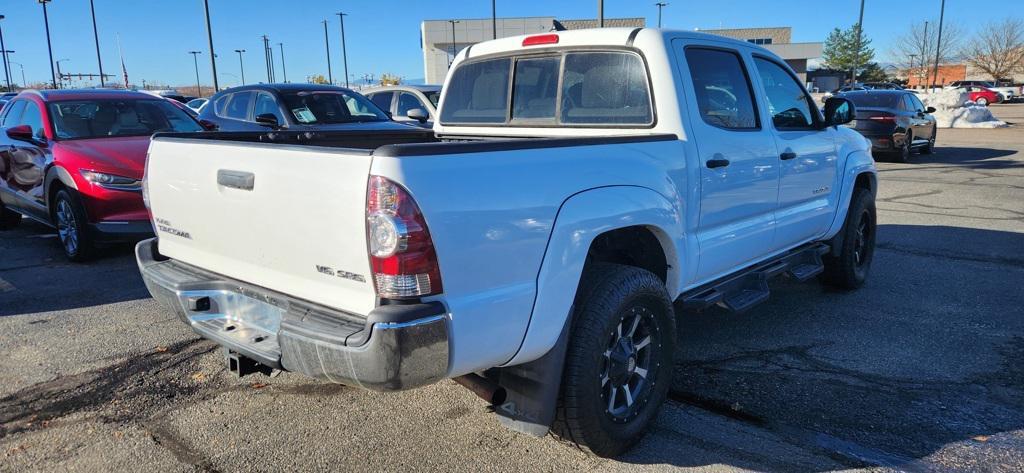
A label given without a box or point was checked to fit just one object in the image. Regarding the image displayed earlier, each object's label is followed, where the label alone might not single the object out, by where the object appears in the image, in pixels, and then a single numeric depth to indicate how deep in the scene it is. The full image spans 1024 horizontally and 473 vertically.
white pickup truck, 2.45
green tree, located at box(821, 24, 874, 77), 78.19
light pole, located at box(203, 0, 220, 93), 24.14
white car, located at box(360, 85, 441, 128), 13.28
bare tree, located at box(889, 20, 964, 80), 66.19
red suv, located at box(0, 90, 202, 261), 6.66
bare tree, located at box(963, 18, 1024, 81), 65.03
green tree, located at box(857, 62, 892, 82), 80.75
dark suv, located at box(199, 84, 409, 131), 9.84
